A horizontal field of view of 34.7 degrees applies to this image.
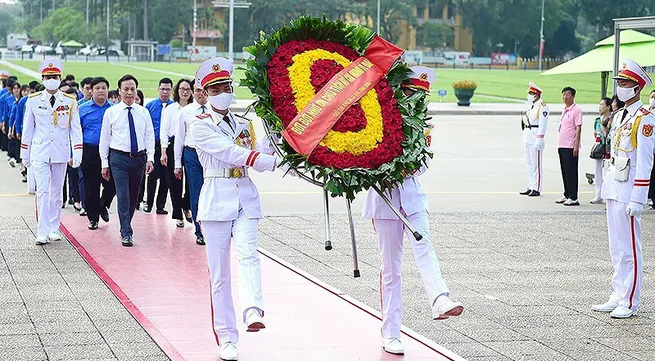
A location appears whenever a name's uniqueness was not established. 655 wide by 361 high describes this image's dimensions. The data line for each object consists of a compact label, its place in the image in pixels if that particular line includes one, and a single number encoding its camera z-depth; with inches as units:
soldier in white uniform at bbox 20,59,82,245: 472.1
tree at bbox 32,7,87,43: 5068.9
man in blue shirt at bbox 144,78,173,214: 550.6
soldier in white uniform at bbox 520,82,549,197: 690.2
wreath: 274.4
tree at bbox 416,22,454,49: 4554.6
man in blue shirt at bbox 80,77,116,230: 522.0
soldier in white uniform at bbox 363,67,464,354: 285.9
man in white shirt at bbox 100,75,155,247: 485.4
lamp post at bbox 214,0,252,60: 1834.2
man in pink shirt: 649.0
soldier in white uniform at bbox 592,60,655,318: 346.3
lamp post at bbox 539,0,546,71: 4130.2
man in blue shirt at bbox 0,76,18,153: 831.7
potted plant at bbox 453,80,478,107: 1825.8
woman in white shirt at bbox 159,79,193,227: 514.9
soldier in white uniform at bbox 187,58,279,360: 281.7
